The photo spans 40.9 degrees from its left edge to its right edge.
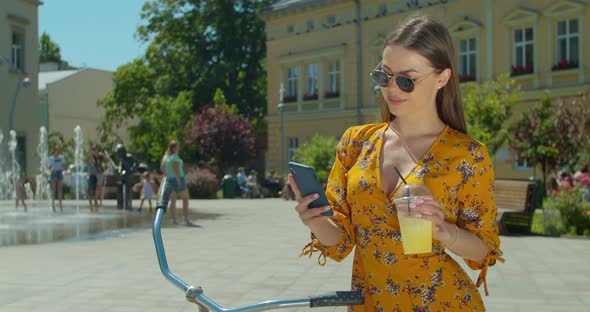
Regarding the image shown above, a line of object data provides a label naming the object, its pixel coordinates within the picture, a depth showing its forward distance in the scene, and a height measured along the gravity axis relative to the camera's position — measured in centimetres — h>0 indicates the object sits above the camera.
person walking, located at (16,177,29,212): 2386 -55
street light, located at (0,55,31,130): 3388 +398
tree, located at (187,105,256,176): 4450 +189
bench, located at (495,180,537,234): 1484 -72
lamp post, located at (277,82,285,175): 4061 +232
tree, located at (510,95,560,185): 2492 +110
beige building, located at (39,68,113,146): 6078 +600
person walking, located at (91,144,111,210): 2231 +19
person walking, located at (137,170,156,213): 2250 -45
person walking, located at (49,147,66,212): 2141 +21
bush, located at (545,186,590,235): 1442 -74
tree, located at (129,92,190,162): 4838 +324
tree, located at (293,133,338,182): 3256 +72
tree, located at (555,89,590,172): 2211 +130
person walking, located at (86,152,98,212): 2239 -7
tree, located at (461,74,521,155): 2417 +188
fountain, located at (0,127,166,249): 1482 -112
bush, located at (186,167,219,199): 3381 -51
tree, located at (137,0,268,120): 5091 +817
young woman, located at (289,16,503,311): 269 -7
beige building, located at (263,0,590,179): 2892 +518
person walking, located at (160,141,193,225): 1662 +11
